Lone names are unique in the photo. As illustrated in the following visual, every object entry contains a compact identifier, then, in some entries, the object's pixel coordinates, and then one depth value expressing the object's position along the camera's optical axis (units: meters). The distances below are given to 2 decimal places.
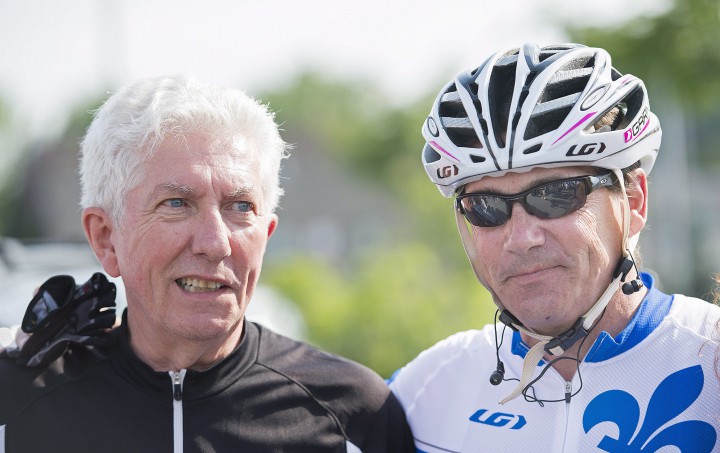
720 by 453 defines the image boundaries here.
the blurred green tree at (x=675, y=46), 11.80
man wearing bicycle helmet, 2.75
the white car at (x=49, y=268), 7.86
